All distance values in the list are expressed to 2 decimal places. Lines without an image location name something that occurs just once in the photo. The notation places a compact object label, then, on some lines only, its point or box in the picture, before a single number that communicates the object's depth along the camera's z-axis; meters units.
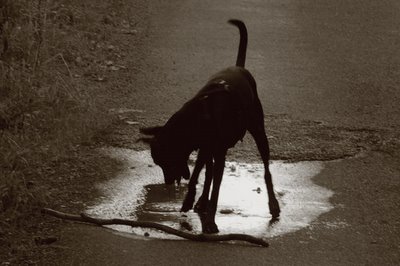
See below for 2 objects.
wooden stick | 12.12
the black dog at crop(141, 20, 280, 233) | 12.77
